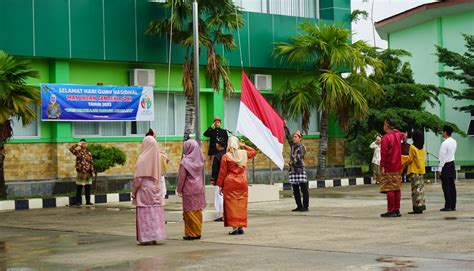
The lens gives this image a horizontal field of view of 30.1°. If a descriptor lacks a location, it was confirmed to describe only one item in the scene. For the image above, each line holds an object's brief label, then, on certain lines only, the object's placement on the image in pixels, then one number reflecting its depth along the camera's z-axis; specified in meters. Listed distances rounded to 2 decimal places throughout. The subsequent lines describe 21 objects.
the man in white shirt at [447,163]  17.00
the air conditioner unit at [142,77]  26.80
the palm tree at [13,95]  21.38
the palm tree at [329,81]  28.64
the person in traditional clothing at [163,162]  15.25
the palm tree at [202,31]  25.70
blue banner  24.67
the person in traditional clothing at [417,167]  16.50
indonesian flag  18.78
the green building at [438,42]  34.97
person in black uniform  18.59
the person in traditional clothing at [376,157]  28.72
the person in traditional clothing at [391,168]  16.00
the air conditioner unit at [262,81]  30.38
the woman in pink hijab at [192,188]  13.40
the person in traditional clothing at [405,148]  22.94
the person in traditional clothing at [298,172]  18.27
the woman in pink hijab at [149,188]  13.14
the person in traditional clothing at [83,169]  22.69
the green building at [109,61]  24.12
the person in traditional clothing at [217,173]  16.53
